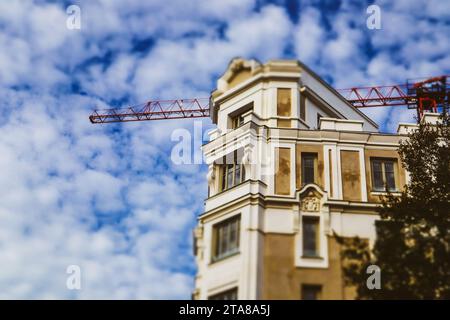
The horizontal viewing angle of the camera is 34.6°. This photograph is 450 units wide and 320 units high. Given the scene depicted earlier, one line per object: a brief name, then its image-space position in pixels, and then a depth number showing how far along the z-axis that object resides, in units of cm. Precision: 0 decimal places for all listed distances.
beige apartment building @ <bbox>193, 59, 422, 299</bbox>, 3631
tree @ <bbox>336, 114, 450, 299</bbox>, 3231
